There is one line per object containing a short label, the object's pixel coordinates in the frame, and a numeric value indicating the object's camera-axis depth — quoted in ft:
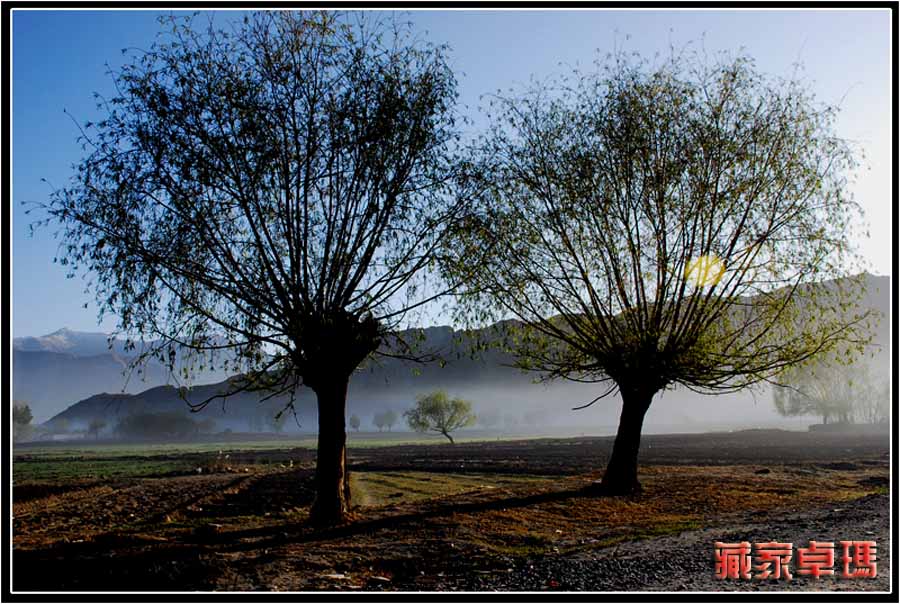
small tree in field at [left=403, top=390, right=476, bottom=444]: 394.40
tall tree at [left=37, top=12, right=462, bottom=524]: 55.88
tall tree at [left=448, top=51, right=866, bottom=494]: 77.25
